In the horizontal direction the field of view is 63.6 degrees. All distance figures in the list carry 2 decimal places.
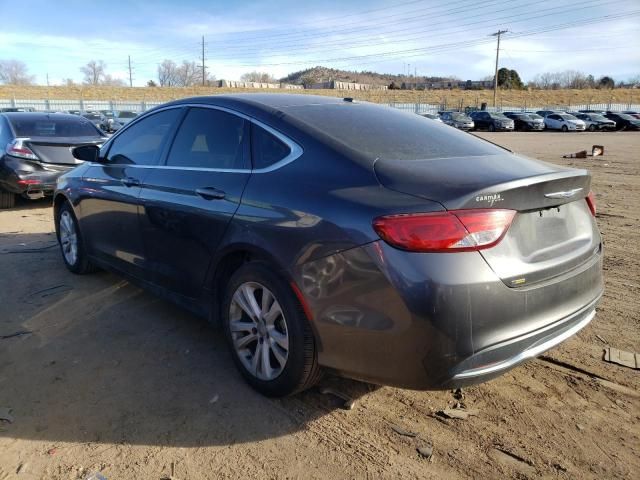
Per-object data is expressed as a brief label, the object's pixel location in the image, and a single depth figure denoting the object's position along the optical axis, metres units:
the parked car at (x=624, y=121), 39.50
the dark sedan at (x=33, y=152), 8.09
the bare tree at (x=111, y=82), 116.50
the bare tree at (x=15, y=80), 110.31
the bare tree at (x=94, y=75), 113.44
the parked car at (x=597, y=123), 39.84
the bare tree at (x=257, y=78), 138.65
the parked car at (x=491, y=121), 40.69
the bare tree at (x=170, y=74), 111.04
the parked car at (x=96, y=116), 29.76
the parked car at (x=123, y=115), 31.53
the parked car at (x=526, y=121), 40.69
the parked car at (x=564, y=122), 39.09
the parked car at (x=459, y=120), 39.45
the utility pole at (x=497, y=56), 67.12
